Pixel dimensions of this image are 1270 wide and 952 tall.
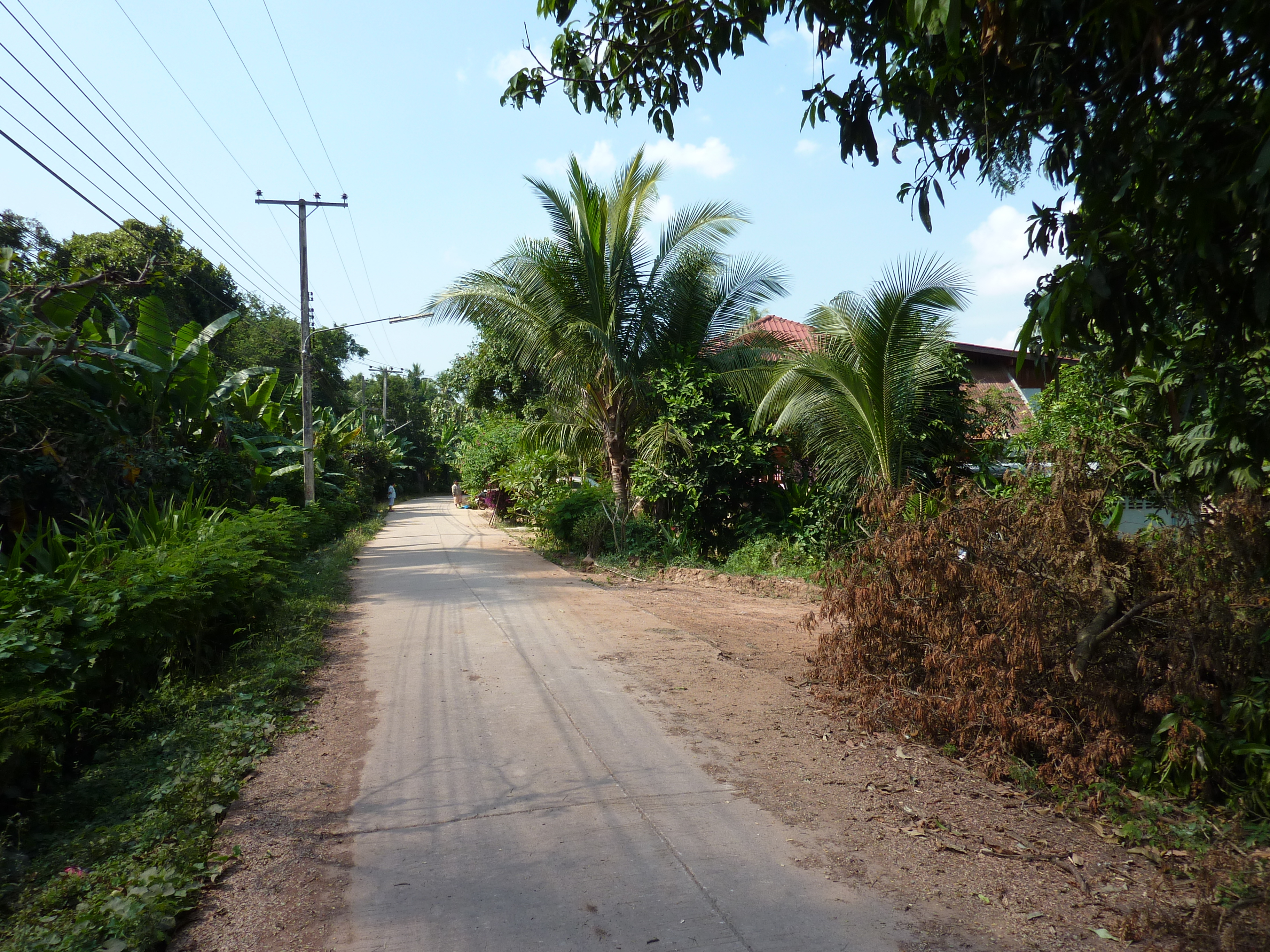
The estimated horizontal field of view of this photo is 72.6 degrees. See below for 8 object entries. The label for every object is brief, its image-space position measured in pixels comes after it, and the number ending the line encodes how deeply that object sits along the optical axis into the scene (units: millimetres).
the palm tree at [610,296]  14859
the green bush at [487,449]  27438
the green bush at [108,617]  4785
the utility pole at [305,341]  20266
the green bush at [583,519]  17406
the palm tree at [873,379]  11172
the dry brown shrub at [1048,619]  4699
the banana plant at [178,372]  12891
